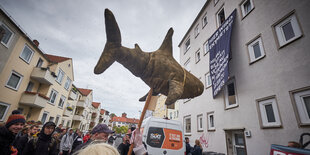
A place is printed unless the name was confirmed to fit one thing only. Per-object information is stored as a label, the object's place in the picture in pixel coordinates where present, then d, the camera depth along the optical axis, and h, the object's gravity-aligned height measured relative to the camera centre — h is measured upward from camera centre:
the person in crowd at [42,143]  3.36 -0.65
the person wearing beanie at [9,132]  2.46 -0.33
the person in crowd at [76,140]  8.07 -1.22
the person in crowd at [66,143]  7.47 -1.31
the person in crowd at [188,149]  7.91 -1.13
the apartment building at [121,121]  106.90 +1.82
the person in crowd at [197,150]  7.40 -1.08
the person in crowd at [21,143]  3.68 -0.75
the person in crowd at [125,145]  3.63 -0.58
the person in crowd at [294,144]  4.15 -0.20
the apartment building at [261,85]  5.27 +2.33
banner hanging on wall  7.71 +4.54
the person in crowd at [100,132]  3.37 -0.26
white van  6.23 -0.47
